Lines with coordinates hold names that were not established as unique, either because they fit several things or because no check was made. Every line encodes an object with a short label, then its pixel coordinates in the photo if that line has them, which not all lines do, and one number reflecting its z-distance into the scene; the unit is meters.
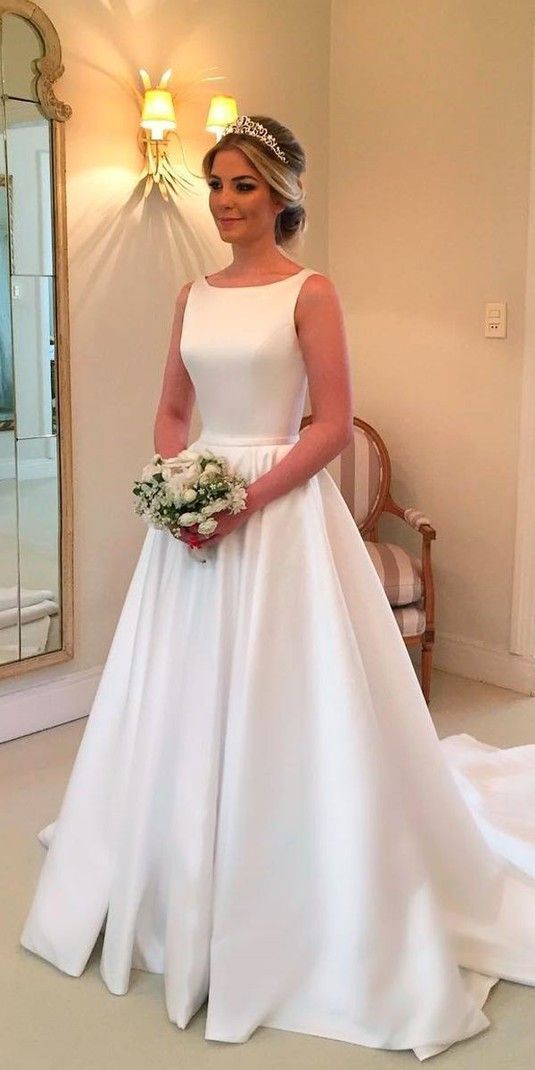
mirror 3.16
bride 2.01
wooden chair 3.71
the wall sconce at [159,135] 3.45
